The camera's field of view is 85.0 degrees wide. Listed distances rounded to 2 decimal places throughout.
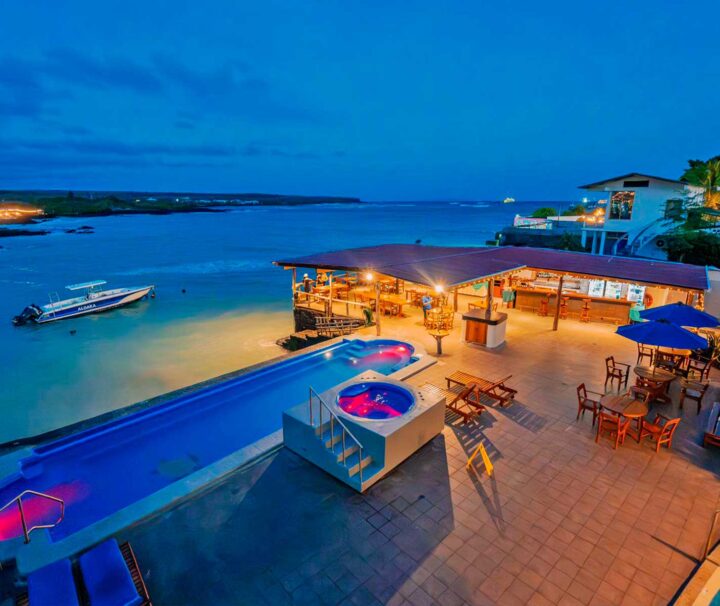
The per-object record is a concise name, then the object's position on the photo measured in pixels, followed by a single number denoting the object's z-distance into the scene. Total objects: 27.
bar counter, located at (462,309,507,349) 10.60
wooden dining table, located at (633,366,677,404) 7.52
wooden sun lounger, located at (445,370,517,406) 7.51
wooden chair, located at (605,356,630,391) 8.16
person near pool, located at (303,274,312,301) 16.88
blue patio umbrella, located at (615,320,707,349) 6.61
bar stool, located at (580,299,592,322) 13.05
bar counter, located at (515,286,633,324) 12.88
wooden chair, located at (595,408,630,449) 6.07
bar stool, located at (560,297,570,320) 13.56
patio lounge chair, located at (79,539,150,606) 3.56
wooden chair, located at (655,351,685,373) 8.54
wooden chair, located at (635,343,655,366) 9.21
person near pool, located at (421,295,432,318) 13.92
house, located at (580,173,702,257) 22.97
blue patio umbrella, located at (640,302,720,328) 7.46
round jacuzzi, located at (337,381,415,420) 6.79
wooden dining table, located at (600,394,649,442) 6.19
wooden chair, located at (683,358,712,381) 8.27
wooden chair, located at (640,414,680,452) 5.93
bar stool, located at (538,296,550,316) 14.01
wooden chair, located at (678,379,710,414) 7.28
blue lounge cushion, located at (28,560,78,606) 3.54
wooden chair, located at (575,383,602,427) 6.71
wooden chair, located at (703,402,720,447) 6.02
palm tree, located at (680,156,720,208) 23.73
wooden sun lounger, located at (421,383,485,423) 6.95
